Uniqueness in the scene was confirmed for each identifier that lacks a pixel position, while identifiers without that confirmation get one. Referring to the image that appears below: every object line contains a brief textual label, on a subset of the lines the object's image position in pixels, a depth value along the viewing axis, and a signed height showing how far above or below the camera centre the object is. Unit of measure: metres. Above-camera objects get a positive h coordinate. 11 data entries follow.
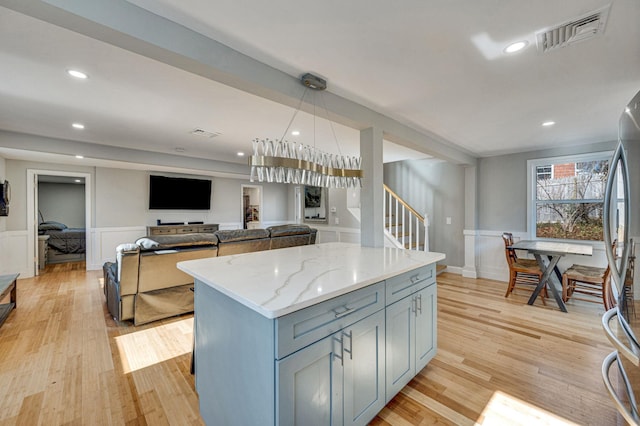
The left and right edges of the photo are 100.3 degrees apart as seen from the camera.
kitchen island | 1.15 -0.65
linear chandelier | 1.85 +0.35
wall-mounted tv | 6.15 +0.43
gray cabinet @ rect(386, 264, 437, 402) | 1.75 -0.88
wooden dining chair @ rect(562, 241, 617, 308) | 3.18 -0.86
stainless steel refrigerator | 1.04 -0.24
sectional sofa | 2.82 -0.70
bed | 6.29 -0.78
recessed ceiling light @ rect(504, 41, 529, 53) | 1.68 +1.06
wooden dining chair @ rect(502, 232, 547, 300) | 3.79 -0.81
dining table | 3.43 -0.54
